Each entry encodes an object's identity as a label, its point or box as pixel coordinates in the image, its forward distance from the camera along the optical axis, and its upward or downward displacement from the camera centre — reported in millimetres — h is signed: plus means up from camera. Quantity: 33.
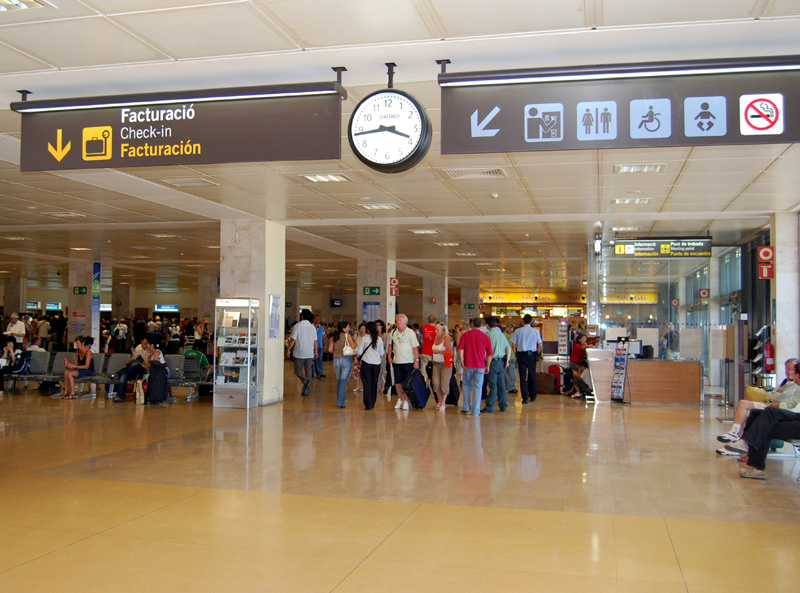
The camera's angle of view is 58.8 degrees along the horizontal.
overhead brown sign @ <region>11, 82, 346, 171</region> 4621 +1276
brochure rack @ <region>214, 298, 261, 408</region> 12016 -645
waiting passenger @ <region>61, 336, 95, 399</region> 13016 -956
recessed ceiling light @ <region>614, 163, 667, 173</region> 8055 +1727
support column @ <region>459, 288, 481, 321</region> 34250 +748
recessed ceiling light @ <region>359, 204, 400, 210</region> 11254 +1753
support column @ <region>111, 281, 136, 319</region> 37994 +689
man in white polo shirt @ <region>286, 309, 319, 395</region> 13891 -581
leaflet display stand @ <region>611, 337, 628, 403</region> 13383 -1078
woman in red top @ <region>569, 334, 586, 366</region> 14258 -669
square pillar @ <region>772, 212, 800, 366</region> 10688 +511
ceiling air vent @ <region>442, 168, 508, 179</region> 8414 +1733
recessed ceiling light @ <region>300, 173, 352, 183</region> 8852 +1748
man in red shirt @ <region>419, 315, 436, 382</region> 11891 -374
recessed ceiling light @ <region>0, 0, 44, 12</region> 4207 +1836
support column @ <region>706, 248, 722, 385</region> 17516 +700
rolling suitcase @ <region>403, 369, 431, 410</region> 11547 -1154
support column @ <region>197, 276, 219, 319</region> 29766 +924
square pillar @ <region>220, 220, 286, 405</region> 12484 +787
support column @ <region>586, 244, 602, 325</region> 15625 +709
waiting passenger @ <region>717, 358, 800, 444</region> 7027 -844
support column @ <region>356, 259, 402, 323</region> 19734 +714
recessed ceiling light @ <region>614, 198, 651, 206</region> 10273 +1726
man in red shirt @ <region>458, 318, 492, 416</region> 10734 -599
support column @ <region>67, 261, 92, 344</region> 21406 +286
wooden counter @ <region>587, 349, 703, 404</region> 13188 -1125
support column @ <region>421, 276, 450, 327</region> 27469 +978
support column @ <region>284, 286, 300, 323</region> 39281 +763
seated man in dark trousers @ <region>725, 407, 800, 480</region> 6492 -1026
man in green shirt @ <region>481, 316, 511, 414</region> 11312 -806
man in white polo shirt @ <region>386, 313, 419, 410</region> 11586 -544
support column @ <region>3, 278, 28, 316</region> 33375 +881
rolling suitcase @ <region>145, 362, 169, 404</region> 12250 -1211
